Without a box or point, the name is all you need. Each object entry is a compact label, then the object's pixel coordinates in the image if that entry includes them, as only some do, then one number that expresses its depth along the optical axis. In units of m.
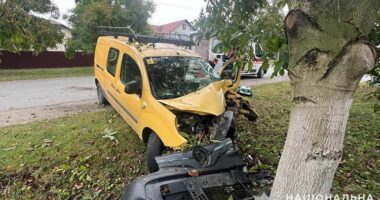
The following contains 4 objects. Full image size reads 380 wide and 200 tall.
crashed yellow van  3.75
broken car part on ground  2.30
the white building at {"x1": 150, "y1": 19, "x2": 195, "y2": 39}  47.03
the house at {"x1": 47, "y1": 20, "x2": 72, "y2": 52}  19.78
